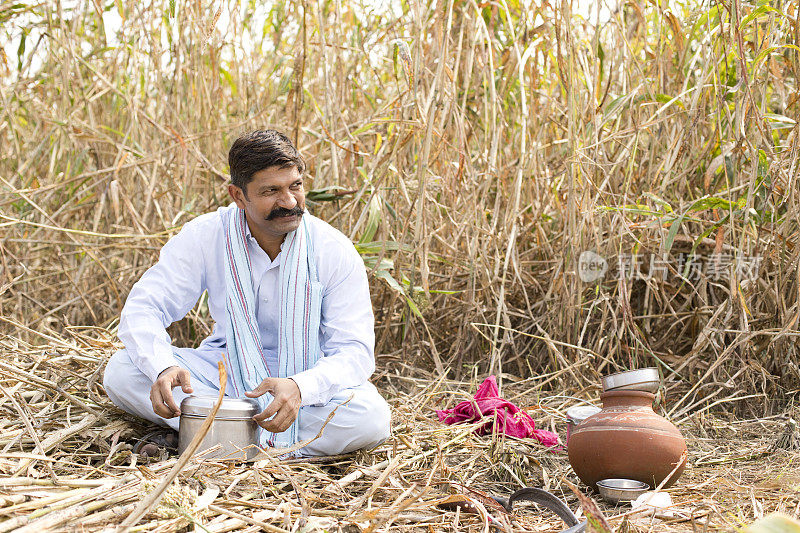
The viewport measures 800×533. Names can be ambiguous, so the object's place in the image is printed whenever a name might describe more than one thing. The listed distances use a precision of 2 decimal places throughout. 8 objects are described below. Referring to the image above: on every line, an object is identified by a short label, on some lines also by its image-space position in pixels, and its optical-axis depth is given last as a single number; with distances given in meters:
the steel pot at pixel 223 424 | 2.04
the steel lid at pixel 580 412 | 2.40
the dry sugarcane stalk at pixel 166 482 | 1.33
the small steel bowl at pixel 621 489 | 2.05
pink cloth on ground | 2.62
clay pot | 2.12
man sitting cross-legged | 2.32
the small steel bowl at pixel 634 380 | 2.20
